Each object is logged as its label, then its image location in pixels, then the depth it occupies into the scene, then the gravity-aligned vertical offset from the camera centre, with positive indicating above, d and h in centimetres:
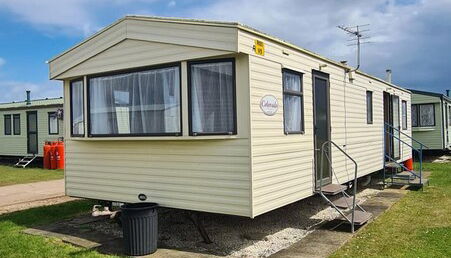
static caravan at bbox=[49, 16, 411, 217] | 549 +19
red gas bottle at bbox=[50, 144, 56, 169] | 1706 -104
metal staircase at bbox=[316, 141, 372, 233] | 674 -134
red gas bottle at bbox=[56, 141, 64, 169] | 1695 -98
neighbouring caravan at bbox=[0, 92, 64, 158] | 1820 +23
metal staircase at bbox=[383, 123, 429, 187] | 1088 -128
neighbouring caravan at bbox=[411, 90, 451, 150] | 1905 +25
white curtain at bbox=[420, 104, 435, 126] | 1933 +44
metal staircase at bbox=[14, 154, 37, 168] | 1865 -128
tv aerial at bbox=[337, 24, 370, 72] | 995 +214
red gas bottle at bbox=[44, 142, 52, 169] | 1722 -95
